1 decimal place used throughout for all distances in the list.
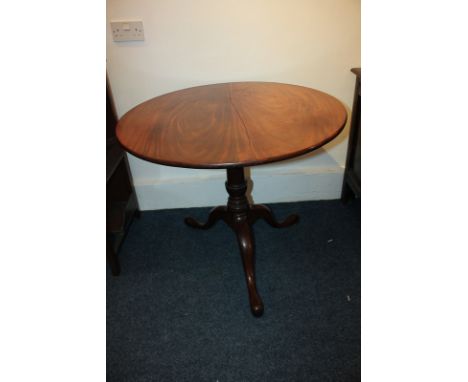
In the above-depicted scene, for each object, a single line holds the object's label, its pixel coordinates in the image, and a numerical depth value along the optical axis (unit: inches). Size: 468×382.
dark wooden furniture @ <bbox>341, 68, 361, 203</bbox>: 63.1
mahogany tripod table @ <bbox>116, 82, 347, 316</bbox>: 35.8
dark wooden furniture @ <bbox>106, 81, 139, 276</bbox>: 61.3
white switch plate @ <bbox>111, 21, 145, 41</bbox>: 58.4
